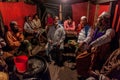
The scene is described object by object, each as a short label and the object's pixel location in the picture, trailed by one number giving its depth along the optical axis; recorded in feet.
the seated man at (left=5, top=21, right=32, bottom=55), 7.58
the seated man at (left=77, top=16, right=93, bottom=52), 6.45
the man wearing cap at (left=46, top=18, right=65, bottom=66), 7.76
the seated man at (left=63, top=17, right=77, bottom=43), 9.98
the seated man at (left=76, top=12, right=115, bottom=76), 4.95
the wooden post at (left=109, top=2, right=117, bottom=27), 5.55
